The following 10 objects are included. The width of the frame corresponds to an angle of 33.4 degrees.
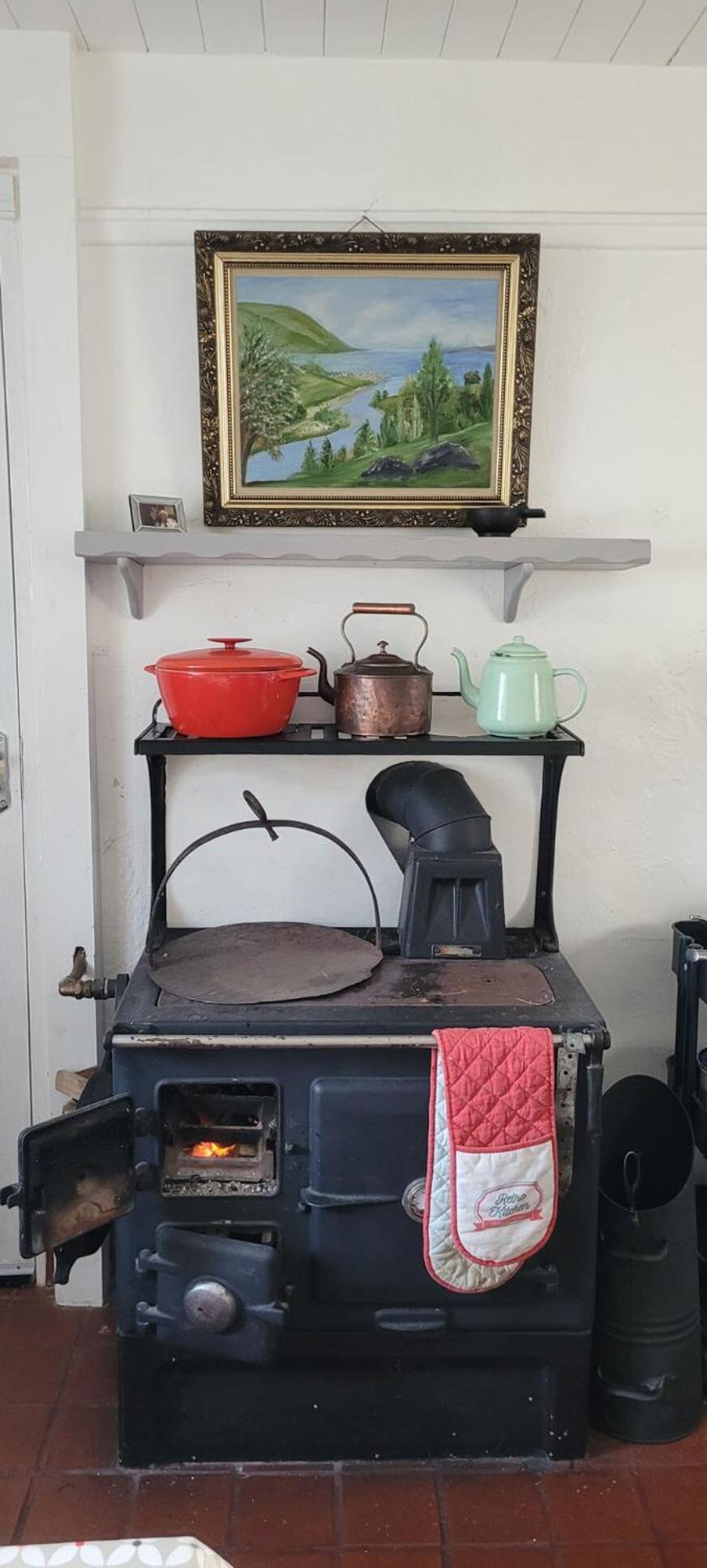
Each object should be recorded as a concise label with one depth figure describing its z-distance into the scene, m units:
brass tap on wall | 2.07
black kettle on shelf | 1.96
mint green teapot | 1.94
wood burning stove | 1.75
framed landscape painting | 1.98
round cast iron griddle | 1.86
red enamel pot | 1.85
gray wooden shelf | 1.87
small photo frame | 1.95
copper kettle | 1.93
